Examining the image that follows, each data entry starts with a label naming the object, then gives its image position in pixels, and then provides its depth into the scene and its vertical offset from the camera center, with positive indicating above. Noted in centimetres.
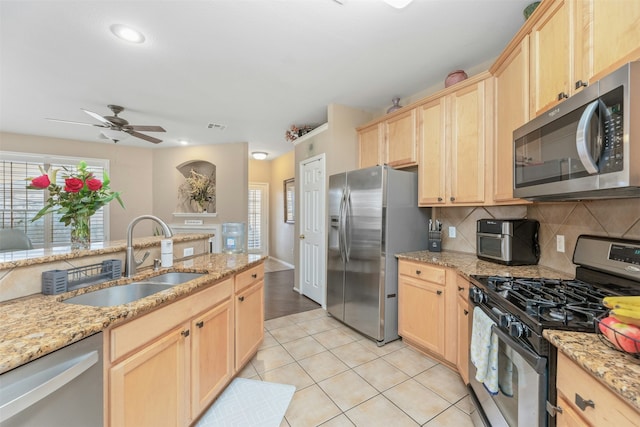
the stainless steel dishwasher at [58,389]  68 -52
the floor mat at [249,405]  158 -128
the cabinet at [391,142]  270 +81
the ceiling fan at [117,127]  310 +105
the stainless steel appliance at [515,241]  194 -22
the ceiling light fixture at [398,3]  159 +130
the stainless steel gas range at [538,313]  99 -43
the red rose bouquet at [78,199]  157 +8
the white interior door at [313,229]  354 -25
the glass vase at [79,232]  165 -14
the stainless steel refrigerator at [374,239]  248 -28
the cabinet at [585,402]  70 -57
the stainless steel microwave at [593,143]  91 +29
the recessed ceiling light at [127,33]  196 +140
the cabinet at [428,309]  207 -83
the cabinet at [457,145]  211 +60
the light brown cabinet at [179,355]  103 -74
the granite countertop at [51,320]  75 -40
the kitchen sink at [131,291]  135 -47
